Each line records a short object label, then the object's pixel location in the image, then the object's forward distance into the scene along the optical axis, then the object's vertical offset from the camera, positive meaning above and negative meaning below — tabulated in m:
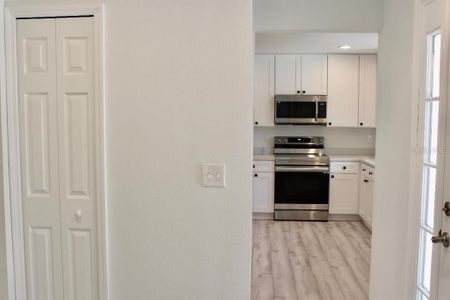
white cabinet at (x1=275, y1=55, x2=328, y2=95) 5.85 +0.70
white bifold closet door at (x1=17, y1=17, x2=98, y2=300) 2.22 -0.20
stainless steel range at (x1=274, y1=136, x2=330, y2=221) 5.65 -0.94
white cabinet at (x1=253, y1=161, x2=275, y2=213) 5.71 -0.94
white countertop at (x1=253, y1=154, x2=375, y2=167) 5.50 -0.51
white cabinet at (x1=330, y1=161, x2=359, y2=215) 5.61 -0.92
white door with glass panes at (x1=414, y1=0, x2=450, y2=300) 1.93 -0.17
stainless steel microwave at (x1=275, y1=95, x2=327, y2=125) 5.84 +0.18
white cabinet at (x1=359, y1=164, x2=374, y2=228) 5.13 -0.96
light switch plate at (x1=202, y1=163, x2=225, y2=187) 2.18 -0.29
